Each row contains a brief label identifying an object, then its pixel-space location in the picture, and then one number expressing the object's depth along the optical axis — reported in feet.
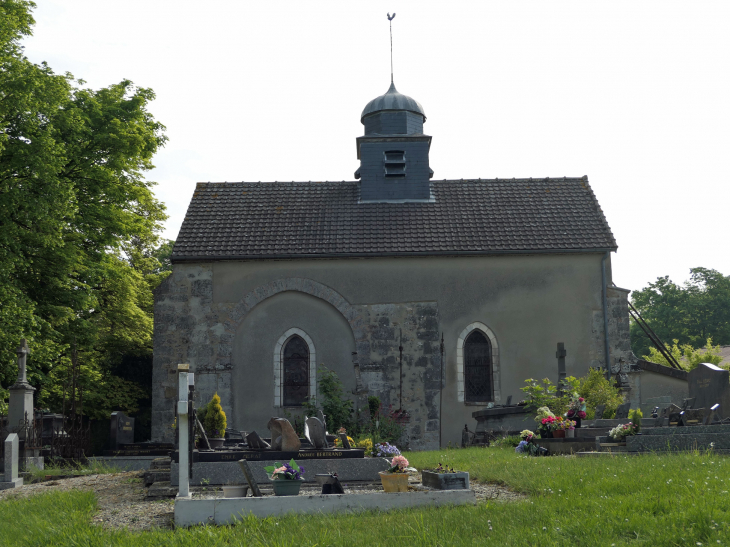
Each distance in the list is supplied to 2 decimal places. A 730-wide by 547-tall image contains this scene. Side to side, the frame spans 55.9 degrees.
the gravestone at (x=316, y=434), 36.73
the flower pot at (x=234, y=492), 26.96
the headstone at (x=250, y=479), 27.07
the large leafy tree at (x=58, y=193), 51.34
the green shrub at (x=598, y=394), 51.70
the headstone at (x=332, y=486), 27.48
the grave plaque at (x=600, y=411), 51.01
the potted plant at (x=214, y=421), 46.73
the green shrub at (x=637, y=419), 37.40
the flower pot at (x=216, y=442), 39.99
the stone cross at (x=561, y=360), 57.52
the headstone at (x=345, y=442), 39.43
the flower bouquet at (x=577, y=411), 45.47
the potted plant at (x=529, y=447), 41.14
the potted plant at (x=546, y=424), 43.93
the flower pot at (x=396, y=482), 28.17
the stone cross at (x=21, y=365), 47.50
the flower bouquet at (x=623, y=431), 37.27
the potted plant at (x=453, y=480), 27.22
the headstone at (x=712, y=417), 38.47
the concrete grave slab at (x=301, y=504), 24.30
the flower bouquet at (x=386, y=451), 39.86
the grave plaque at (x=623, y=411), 47.29
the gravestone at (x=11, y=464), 39.96
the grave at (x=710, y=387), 39.86
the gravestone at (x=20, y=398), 46.42
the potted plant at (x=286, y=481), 27.45
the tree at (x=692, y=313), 136.05
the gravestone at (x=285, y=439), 35.65
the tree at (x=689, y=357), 85.15
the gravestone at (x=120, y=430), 58.08
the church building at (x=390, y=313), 61.62
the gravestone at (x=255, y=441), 35.94
